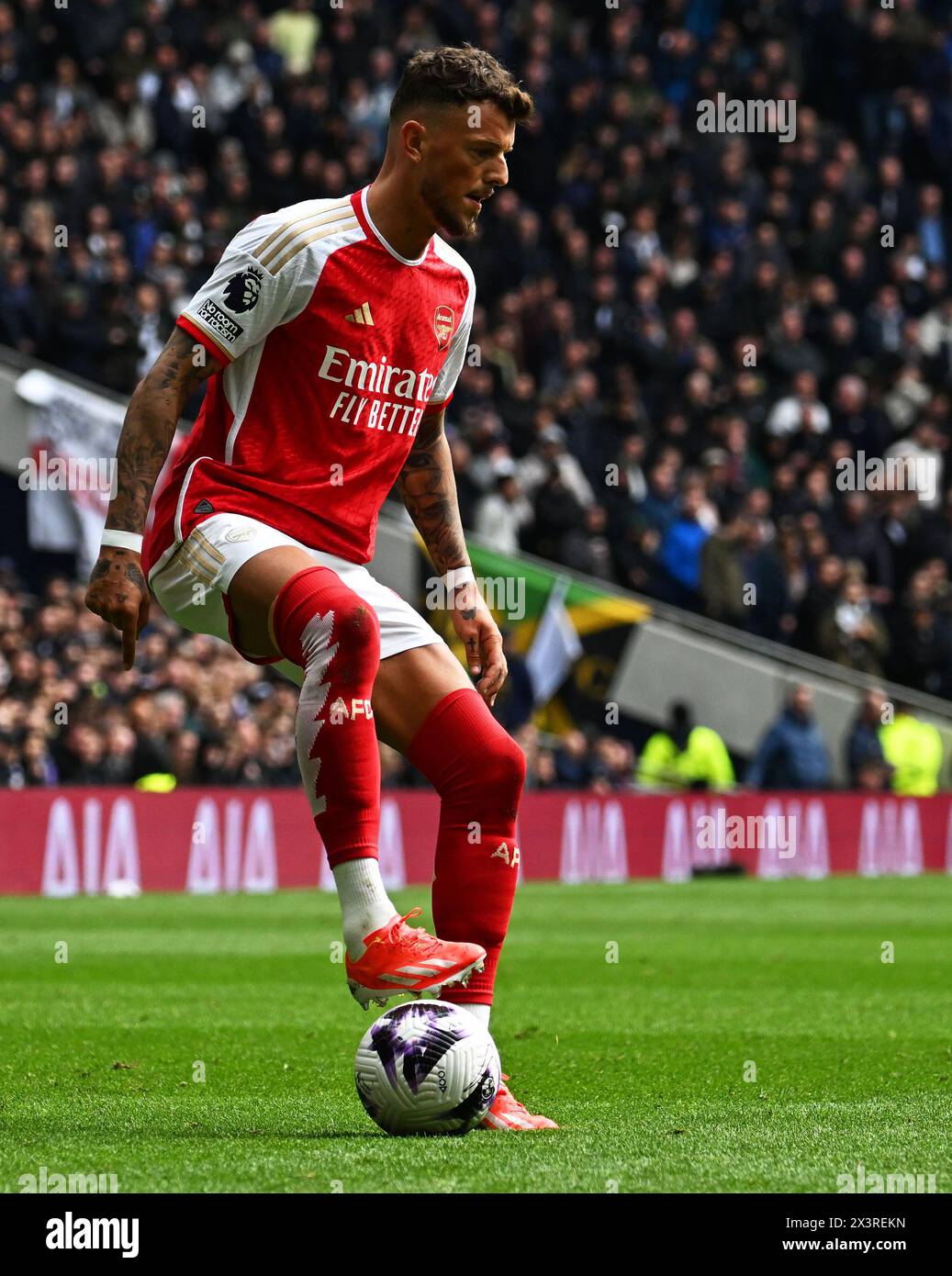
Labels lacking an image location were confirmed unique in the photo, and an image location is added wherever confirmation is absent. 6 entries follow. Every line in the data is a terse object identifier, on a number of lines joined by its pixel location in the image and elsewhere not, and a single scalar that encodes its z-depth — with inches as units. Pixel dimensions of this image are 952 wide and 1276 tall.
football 202.5
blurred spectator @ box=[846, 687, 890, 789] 836.0
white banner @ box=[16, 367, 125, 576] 743.1
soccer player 213.8
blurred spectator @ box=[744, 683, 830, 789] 816.9
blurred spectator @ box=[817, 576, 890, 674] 852.6
